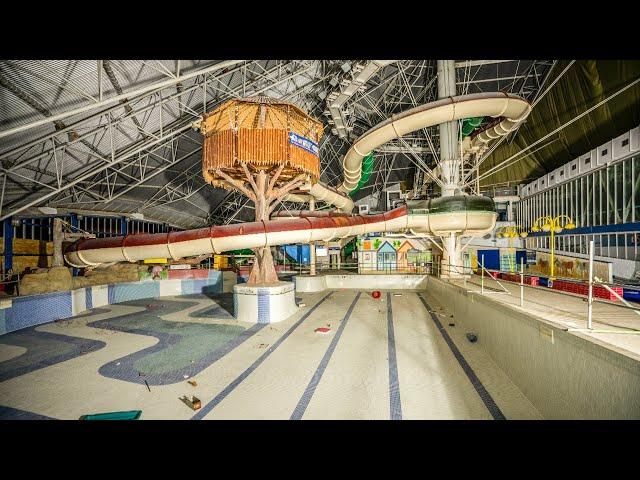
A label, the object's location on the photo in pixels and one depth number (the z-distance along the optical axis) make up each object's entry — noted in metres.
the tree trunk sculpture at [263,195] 10.69
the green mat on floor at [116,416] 4.04
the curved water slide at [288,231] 9.29
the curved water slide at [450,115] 10.67
